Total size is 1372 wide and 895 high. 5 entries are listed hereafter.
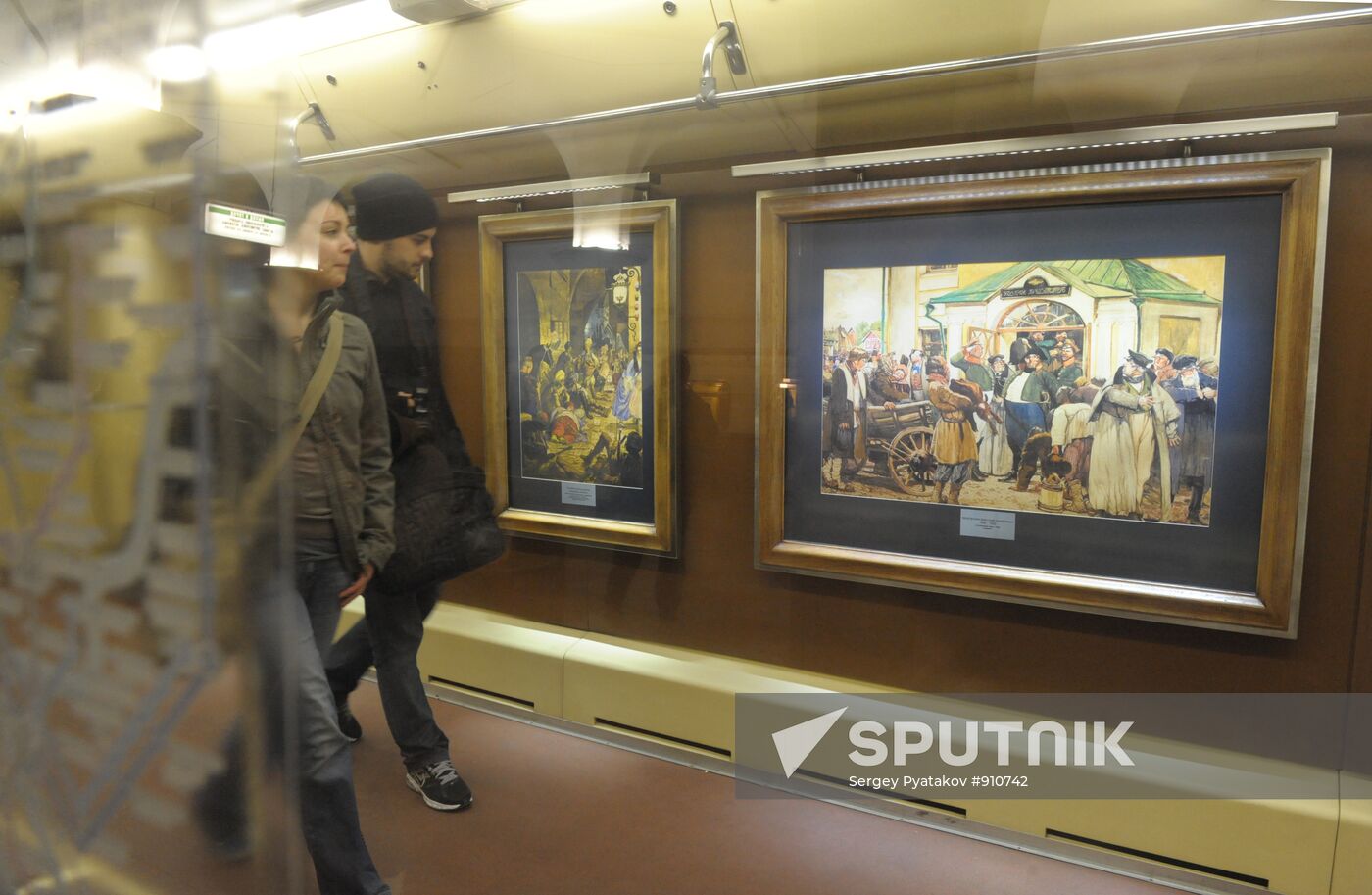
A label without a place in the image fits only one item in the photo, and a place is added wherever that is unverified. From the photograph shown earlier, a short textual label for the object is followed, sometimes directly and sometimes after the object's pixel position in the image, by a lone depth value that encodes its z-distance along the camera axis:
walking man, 1.84
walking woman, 1.56
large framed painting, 1.41
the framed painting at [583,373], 1.82
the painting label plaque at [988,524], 1.63
